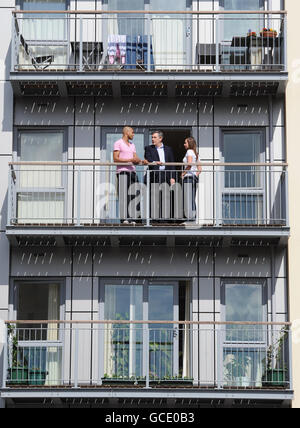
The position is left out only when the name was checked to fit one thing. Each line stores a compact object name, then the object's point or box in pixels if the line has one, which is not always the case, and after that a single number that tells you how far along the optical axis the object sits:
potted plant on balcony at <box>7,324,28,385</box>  26.19
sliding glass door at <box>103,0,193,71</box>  28.22
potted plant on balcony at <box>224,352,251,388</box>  26.53
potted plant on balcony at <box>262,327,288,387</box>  26.11
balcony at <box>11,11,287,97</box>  27.64
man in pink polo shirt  27.06
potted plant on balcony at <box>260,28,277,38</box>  28.05
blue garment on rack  28.17
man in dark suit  27.08
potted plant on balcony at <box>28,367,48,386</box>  26.30
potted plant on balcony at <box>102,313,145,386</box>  26.60
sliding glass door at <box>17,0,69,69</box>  28.66
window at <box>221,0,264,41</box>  28.97
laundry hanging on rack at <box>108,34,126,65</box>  28.14
